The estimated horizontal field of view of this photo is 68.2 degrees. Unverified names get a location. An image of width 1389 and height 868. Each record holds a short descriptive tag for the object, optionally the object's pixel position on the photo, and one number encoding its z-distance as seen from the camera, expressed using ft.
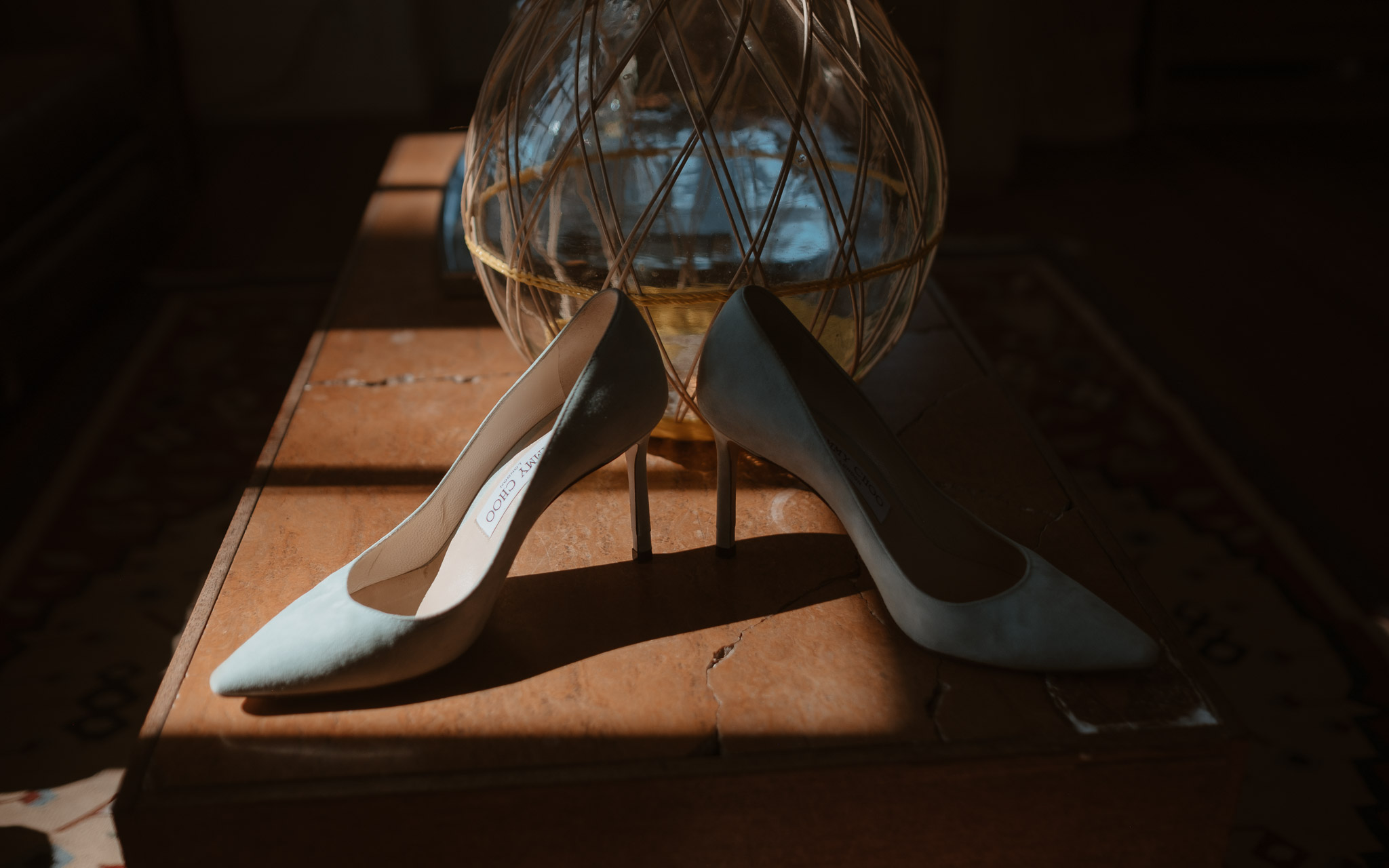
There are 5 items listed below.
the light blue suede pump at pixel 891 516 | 1.77
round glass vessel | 2.18
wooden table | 1.61
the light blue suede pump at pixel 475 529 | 1.70
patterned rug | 2.52
